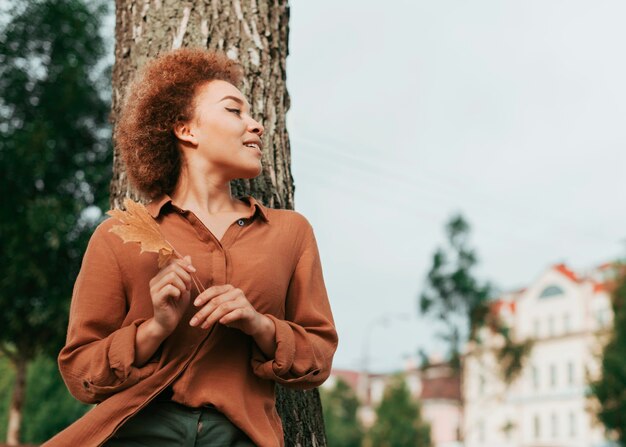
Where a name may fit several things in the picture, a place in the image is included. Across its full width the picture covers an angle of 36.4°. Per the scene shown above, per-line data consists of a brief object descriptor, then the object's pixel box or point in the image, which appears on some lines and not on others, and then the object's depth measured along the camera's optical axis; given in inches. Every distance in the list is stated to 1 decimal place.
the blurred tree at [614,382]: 1002.1
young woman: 98.4
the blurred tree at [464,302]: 1327.5
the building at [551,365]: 1929.1
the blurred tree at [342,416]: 1935.3
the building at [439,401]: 2342.5
